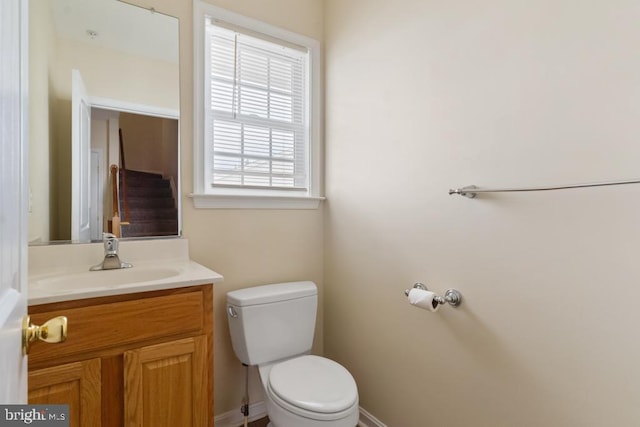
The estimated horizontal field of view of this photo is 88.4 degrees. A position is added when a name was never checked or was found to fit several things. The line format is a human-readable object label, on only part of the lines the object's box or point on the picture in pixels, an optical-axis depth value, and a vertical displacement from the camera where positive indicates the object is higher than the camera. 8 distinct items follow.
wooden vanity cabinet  1.02 -0.51
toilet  1.27 -0.74
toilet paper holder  1.33 -0.36
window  1.74 +0.54
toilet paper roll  1.32 -0.37
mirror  1.37 +0.40
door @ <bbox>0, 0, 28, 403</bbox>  0.46 +0.02
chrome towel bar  0.90 +0.07
